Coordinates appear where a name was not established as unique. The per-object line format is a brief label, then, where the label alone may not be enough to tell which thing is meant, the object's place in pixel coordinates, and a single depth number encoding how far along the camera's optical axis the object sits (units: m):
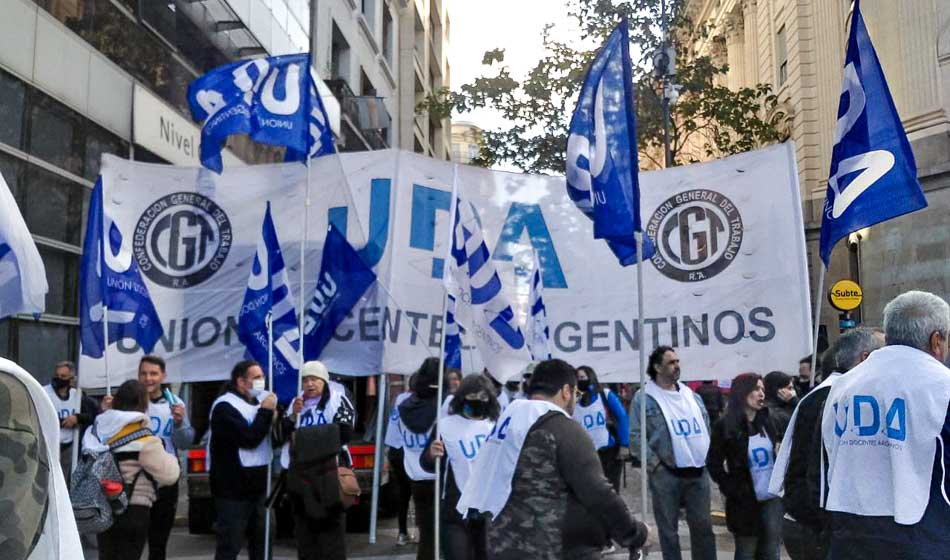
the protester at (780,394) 7.75
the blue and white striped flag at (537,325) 8.12
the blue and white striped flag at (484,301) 7.74
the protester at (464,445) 6.47
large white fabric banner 7.64
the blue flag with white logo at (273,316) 8.21
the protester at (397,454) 8.87
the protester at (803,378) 10.88
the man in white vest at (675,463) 7.21
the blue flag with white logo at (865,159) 6.12
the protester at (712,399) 12.80
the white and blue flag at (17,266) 4.18
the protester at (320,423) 6.91
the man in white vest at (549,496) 4.39
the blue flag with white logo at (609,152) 6.38
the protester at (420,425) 7.72
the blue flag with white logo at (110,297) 8.41
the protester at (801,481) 4.84
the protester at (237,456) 7.16
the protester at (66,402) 10.00
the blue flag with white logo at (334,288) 8.44
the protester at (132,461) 6.32
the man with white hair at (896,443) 3.71
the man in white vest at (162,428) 7.33
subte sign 18.08
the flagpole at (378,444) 8.40
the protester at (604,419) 9.72
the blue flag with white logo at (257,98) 9.19
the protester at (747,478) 7.17
